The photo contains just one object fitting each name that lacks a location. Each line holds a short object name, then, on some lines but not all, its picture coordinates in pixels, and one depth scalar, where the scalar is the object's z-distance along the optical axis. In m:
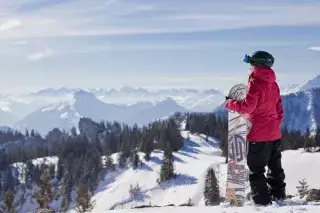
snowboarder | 9.81
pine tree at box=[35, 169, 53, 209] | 44.62
